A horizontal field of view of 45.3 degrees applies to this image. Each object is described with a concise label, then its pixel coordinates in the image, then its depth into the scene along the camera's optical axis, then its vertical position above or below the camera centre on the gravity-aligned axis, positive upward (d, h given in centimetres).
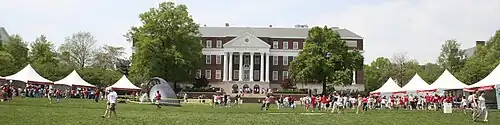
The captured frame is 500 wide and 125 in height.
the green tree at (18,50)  8831 +803
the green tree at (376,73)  12971 +728
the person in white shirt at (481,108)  2620 -11
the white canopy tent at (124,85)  6928 +213
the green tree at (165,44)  7725 +784
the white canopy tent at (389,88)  6539 +187
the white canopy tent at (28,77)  6125 +268
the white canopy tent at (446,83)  5251 +198
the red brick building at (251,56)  10225 +836
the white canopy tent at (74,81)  6712 +248
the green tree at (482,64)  8062 +567
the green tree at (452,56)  9838 +825
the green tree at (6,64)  7581 +502
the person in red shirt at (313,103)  4729 +11
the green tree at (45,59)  8761 +695
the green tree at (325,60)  7894 +595
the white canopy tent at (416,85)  5825 +196
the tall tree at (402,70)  11712 +688
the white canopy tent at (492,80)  4583 +201
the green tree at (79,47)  10175 +953
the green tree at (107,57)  10488 +838
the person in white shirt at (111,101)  2614 +10
